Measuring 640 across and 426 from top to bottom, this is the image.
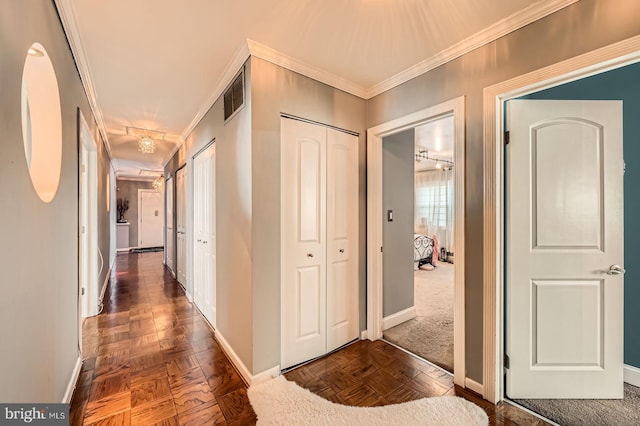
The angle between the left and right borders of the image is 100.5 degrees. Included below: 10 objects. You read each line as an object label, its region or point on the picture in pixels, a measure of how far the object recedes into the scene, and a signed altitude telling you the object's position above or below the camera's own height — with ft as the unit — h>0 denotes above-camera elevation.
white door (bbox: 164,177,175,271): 17.63 -1.10
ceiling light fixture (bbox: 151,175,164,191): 22.86 +2.54
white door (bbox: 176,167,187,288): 14.08 -0.74
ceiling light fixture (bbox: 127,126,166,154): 12.32 +4.01
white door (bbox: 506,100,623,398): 5.69 -0.84
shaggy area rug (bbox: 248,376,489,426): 5.29 -4.16
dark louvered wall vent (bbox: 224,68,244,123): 7.03 +3.26
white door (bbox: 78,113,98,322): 10.68 -0.91
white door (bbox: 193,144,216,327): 9.86 -0.86
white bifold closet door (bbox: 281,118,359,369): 7.18 -0.81
